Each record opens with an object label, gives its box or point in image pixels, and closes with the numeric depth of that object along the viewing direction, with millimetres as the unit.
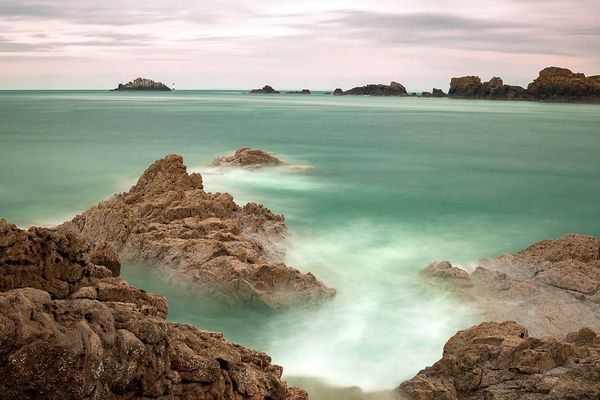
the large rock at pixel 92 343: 4246
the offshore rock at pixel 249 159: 26453
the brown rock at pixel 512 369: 6398
